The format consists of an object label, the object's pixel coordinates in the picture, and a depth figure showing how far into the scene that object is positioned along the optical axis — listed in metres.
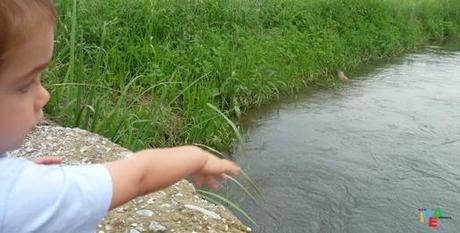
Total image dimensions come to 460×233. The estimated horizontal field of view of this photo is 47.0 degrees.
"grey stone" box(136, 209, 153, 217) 2.33
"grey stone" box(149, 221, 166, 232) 2.23
